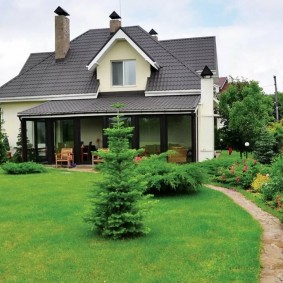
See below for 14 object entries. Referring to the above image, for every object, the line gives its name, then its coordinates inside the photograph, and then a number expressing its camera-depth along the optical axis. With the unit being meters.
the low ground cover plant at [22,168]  19.09
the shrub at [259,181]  13.81
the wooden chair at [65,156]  21.56
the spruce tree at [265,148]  20.48
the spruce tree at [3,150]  22.89
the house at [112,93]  21.97
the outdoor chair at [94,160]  21.34
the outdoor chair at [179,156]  21.67
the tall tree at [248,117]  25.17
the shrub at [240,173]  14.76
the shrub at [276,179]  9.66
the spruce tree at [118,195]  8.42
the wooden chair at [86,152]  22.78
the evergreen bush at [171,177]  12.67
